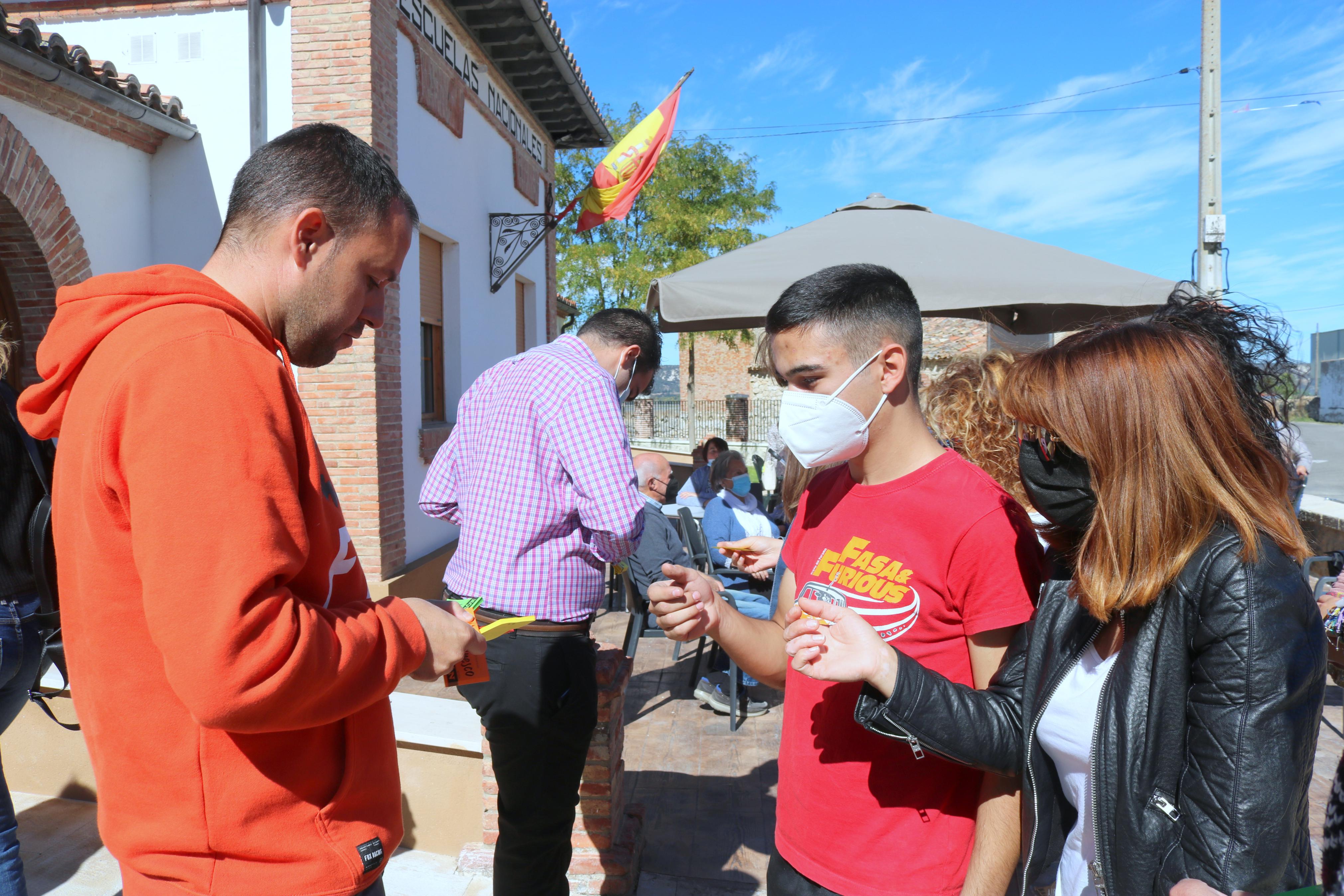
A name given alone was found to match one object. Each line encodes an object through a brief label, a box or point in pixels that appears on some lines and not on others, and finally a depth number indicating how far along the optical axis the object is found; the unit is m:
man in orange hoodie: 1.06
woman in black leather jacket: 1.19
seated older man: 4.35
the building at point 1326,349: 42.31
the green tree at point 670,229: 19.34
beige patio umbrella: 4.38
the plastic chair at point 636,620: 4.84
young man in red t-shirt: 1.56
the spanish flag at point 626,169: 8.48
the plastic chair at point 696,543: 5.86
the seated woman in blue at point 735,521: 5.44
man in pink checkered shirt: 2.54
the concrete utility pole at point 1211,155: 9.77
